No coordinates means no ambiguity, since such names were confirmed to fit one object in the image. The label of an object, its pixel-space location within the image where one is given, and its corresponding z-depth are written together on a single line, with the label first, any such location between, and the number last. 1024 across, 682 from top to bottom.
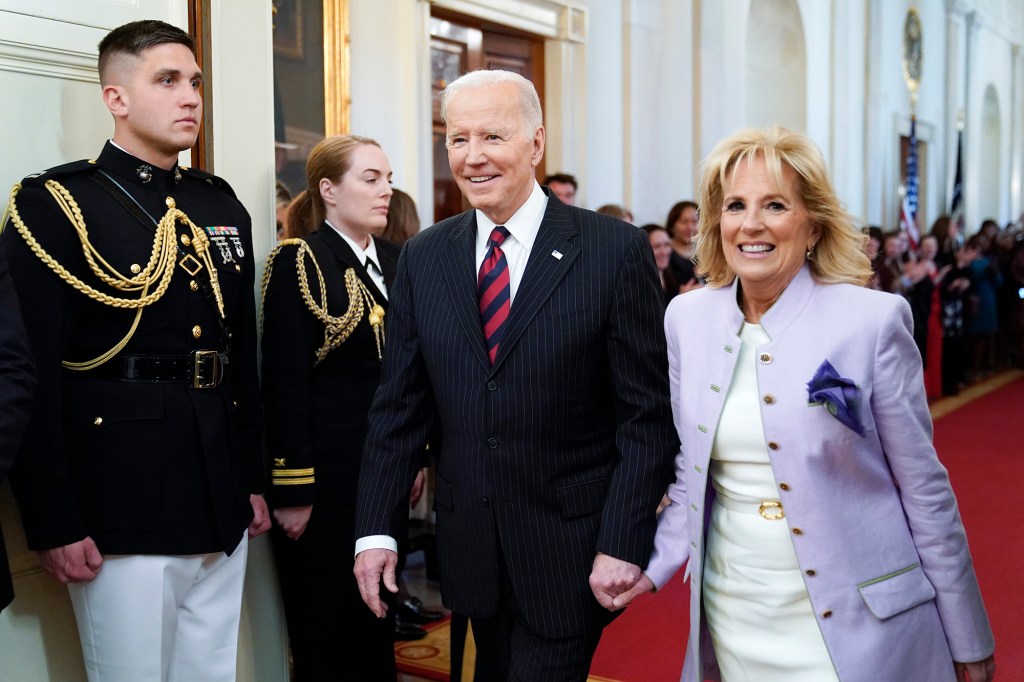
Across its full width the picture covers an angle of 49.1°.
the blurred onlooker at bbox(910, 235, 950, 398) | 10.16
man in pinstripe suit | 2.13
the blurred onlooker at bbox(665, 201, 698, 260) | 7.11
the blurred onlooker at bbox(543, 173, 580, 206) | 6.20
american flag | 14.36
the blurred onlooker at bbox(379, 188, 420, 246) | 4.41
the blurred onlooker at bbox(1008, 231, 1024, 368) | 12.69
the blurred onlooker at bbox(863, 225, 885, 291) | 10.26
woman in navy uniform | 2.91
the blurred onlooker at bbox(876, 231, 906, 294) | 9.97
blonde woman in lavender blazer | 1.88
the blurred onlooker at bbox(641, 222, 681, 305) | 6.55
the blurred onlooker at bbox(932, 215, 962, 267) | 12.52
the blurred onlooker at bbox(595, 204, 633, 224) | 6.29
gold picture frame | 4.97
